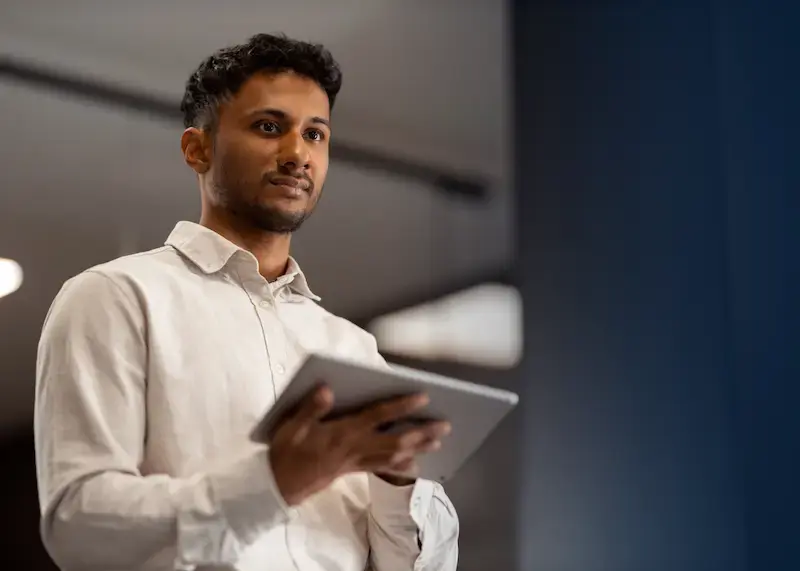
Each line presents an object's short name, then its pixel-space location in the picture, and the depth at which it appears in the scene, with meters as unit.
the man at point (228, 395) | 2.01
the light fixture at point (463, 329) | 2.93
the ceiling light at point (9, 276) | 2.66
